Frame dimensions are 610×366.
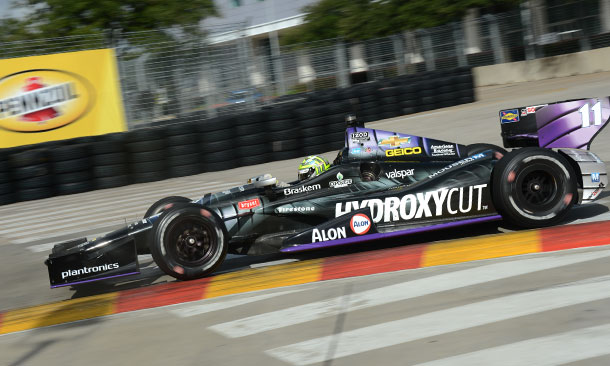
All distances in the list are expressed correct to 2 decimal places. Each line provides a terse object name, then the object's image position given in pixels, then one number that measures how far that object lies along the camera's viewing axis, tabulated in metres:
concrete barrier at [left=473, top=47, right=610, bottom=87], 26.40
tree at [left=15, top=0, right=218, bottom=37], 26.09
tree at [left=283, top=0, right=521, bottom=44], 31.31
